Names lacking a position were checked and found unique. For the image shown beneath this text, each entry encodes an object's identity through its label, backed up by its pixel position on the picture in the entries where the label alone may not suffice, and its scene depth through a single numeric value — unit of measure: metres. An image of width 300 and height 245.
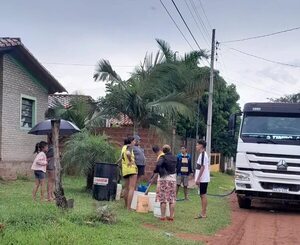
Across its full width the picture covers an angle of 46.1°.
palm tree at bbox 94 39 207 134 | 12.85
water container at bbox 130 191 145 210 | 8.35
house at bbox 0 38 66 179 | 12.25
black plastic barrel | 9.02
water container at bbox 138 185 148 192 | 9.03
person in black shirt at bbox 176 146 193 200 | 11.31
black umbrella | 8.80
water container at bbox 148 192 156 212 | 8.35
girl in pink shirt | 8.60
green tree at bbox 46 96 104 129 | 13.81
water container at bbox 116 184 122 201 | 9.36
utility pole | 15.07
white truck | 9.61
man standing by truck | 8.42
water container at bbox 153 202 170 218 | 7.98
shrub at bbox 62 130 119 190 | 10.04
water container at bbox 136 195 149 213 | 8.22
